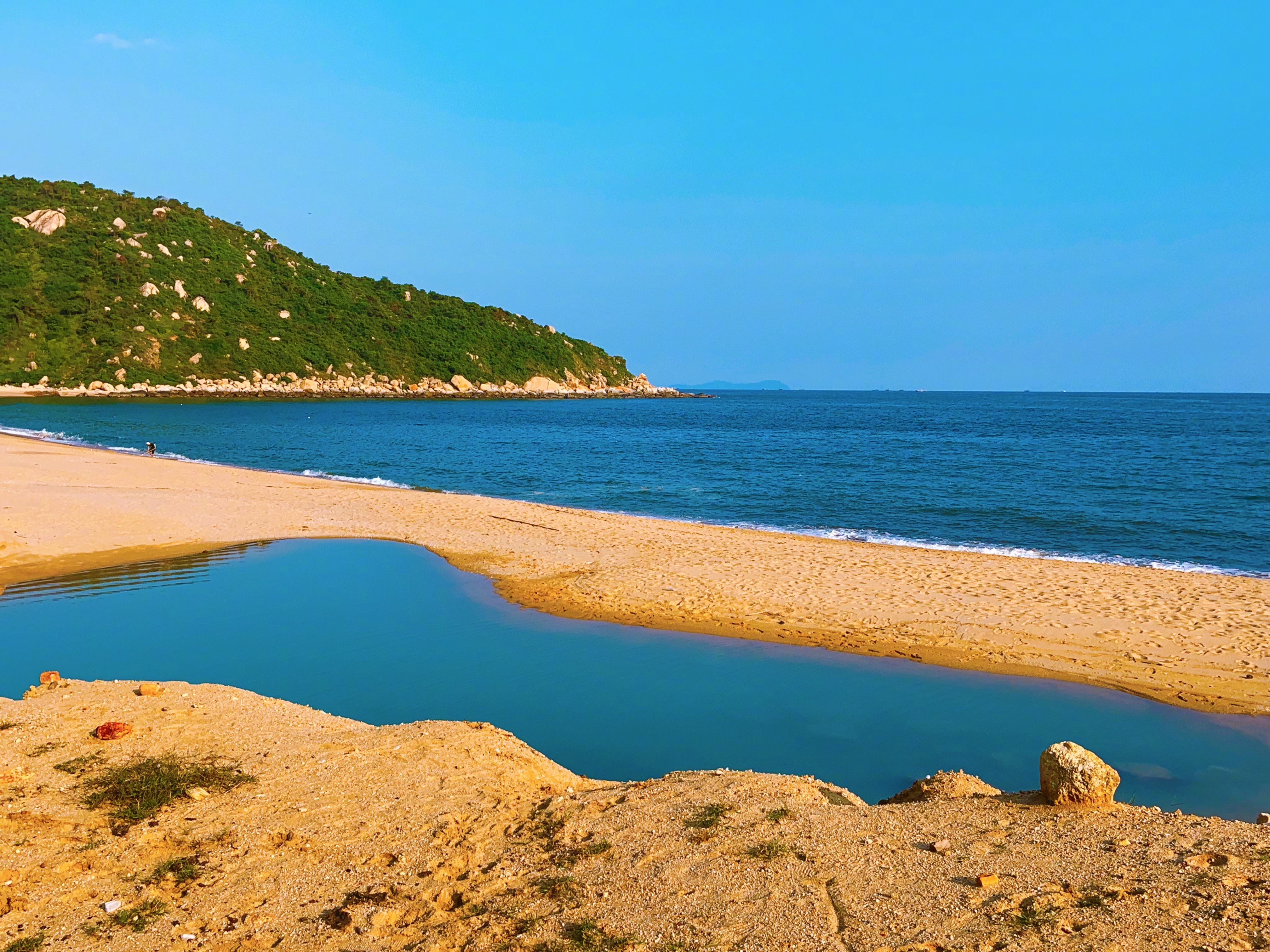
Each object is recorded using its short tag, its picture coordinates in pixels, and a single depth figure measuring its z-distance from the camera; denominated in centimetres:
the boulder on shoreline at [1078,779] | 700
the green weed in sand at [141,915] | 556
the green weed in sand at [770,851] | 644
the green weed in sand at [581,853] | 650
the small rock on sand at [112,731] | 866
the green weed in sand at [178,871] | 614
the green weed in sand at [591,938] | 529
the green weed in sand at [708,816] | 705
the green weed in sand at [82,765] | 787
